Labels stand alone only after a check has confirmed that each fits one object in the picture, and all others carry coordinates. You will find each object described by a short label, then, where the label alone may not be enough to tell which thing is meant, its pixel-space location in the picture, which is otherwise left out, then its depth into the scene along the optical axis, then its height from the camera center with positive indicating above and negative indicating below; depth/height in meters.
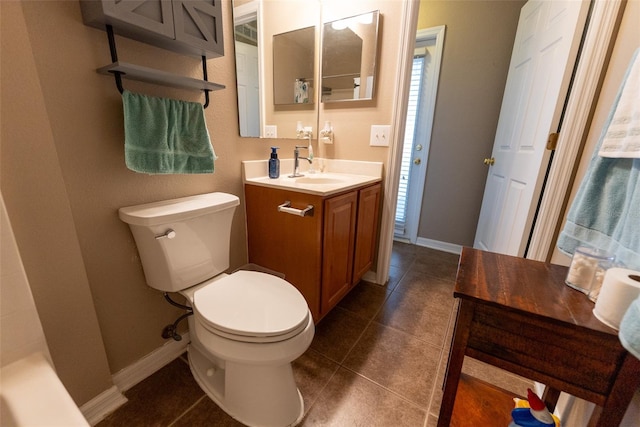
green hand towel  0.89 +0.00
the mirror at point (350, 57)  1.64 +0.57
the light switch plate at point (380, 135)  1.69 +0.06
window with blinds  2.40 +0.03
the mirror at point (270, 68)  1.35 +0.44
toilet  0.85 -0.59
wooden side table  0.55 -0.43
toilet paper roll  0.50 -0.28
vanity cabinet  1.24 -0.50
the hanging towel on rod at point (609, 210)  0.57 -0.15
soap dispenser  1.46 -0.14
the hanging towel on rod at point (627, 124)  0.61 +0.07
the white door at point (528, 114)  1.24 +0.20
